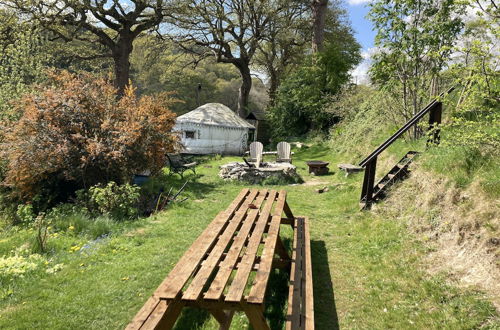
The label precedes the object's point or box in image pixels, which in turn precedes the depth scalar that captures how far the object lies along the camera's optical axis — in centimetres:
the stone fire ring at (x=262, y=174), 1172
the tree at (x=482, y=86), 420
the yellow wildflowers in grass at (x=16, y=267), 435
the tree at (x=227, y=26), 2189
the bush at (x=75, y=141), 817
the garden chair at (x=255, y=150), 1439
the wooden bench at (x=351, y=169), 1036
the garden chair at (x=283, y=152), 1477
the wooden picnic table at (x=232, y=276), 240
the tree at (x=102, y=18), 1605
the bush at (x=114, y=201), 765
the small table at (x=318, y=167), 1249
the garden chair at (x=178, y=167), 1283
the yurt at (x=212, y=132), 2156
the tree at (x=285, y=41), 2538
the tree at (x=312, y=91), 2091
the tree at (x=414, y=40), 790
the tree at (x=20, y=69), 1108
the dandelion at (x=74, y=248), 543
